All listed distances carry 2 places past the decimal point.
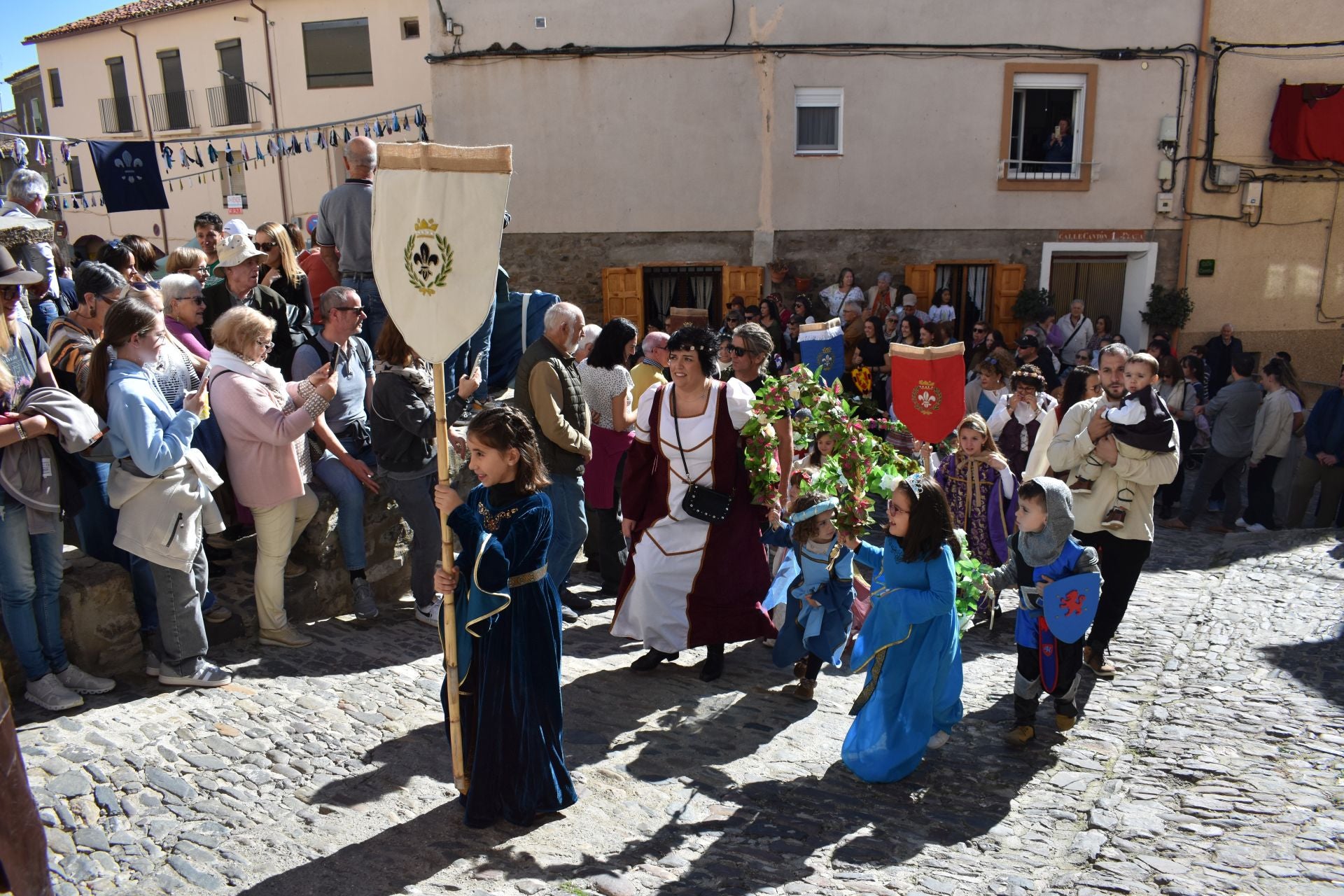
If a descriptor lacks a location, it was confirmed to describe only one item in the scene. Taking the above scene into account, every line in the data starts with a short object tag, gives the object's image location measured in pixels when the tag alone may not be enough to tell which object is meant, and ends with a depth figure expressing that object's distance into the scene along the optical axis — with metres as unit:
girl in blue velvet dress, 4.05
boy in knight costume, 5.10
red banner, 7.31
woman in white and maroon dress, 5.65
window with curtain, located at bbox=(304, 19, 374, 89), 22.88
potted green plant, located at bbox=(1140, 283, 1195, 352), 16.86
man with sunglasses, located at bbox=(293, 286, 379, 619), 5.94
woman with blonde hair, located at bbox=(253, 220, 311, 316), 7.49
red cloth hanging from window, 16.45
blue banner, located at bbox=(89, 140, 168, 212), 12.09
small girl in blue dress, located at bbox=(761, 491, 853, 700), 5.56
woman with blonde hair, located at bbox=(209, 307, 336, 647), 5.25
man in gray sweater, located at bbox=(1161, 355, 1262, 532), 10.43
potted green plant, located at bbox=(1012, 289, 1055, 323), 16.48
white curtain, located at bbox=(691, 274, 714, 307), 16.98
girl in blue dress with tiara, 4.75
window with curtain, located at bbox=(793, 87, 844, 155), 16.28
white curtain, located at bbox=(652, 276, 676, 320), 17.00
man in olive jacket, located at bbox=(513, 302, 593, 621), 6.17
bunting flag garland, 12.30
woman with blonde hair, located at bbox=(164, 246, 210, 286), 7.49
